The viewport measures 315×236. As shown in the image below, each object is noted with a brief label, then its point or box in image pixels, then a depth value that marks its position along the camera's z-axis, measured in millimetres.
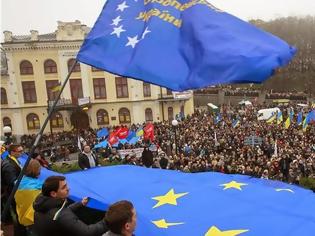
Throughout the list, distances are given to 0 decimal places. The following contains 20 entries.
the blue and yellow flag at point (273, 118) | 29431
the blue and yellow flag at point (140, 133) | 23422
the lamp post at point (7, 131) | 18641
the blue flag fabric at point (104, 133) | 26438
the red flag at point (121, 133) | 23156
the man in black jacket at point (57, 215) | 3280
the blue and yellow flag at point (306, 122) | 23859
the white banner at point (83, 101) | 41500
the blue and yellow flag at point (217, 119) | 34125
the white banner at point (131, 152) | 21167
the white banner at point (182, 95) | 39600
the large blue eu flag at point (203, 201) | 4105
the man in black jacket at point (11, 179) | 5230
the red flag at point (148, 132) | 23062
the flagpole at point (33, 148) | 3561
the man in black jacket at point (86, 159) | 8664
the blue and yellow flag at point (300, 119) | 28281
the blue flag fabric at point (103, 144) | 23644
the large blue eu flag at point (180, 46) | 4328
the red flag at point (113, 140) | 22906
